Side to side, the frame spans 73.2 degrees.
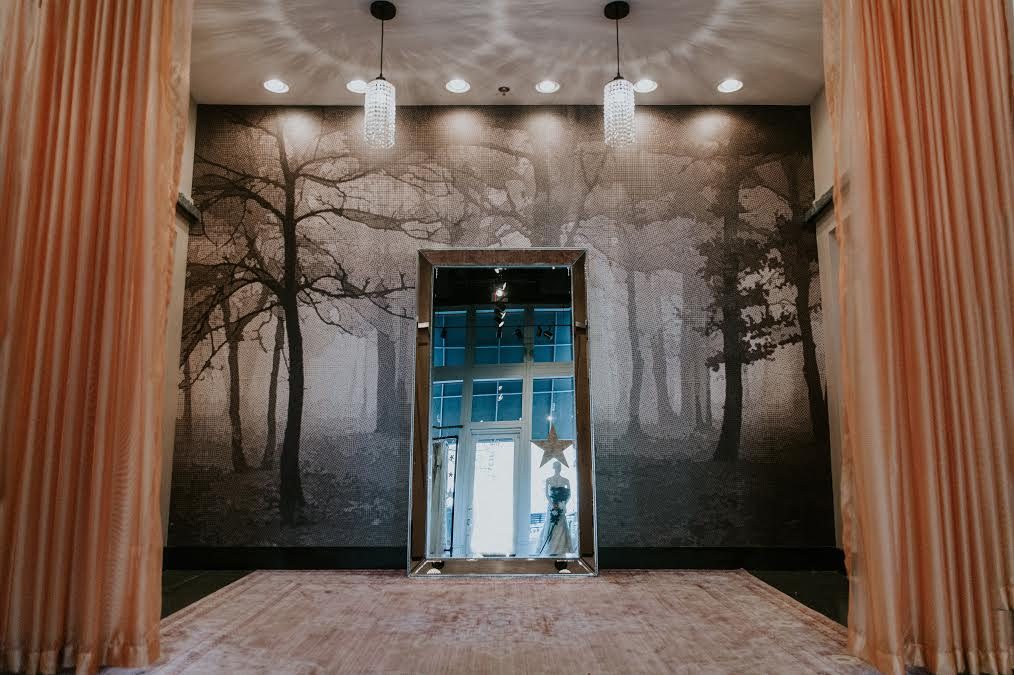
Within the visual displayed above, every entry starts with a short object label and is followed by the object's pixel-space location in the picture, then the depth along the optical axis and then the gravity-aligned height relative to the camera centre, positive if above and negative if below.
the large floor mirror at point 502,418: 3.70 +0.03
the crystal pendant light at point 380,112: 3.32 +1.51
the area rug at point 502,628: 2.18 -0.77
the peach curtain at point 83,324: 1.93 +0.29
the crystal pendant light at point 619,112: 3.35 +1.52
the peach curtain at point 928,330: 1.92 +0.27
